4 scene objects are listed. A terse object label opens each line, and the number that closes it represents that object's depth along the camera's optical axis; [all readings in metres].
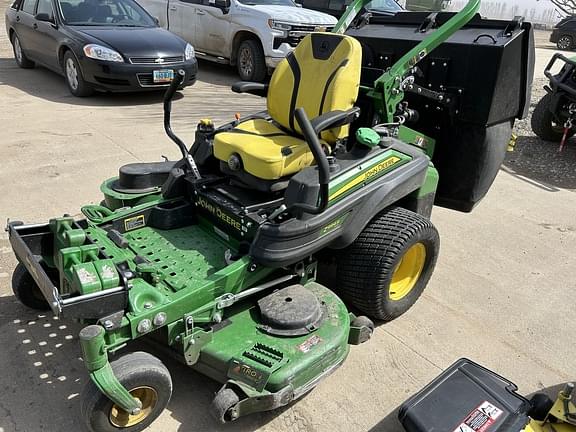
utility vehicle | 6.01
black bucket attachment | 3.39
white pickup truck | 8.02
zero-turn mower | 2.25
